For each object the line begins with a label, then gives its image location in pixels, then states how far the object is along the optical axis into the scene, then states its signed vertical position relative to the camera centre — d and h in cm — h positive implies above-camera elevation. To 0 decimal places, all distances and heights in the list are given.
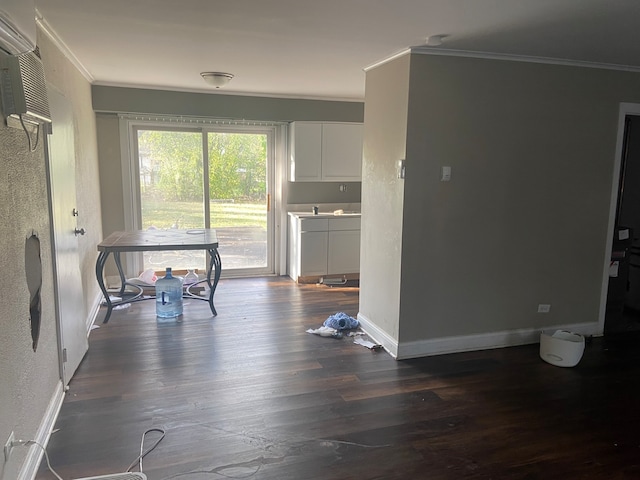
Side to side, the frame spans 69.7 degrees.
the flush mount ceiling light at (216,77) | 401 +91
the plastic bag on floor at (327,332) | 387 -125
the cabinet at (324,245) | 562 -76
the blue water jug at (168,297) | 434 -111
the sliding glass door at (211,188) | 544 -8
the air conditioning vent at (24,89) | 187 +39
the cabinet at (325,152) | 562 +40
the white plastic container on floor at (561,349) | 329 -117
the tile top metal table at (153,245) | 400 -55
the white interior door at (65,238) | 275 -37
